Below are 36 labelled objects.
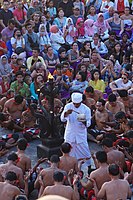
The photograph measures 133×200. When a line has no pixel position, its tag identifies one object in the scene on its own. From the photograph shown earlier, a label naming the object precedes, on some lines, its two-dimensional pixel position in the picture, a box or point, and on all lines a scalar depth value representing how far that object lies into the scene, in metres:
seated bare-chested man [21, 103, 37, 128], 11.69
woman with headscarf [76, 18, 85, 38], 16.78
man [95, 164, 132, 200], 7.23
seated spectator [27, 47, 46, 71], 14.49
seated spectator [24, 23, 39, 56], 15.58
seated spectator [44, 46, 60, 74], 14.91
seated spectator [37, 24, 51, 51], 15.79
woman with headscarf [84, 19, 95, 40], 16.91
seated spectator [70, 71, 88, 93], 13.30
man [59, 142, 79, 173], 8.37
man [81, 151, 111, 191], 7.77
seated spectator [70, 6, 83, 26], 17.34
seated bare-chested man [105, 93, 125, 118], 11.36
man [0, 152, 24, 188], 7.95
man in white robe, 9.33
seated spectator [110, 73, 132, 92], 13.01
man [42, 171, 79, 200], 7.11
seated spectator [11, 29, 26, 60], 15.03
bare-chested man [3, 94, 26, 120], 11.90
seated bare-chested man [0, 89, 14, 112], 12.35
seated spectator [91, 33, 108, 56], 16.00
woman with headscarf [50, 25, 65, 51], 16.22
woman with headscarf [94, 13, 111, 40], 17.00
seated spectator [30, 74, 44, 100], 13.03
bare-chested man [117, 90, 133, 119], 11.79
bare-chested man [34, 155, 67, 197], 7.88
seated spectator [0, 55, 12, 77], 14.27
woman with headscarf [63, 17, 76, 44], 16.56
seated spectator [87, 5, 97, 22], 17.44
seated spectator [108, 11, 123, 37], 17.34
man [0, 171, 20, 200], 7.11
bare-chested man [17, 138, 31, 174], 8.56
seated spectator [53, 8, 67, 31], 17.01
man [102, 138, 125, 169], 8.53
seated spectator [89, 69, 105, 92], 13.30
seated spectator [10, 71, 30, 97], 12.91
